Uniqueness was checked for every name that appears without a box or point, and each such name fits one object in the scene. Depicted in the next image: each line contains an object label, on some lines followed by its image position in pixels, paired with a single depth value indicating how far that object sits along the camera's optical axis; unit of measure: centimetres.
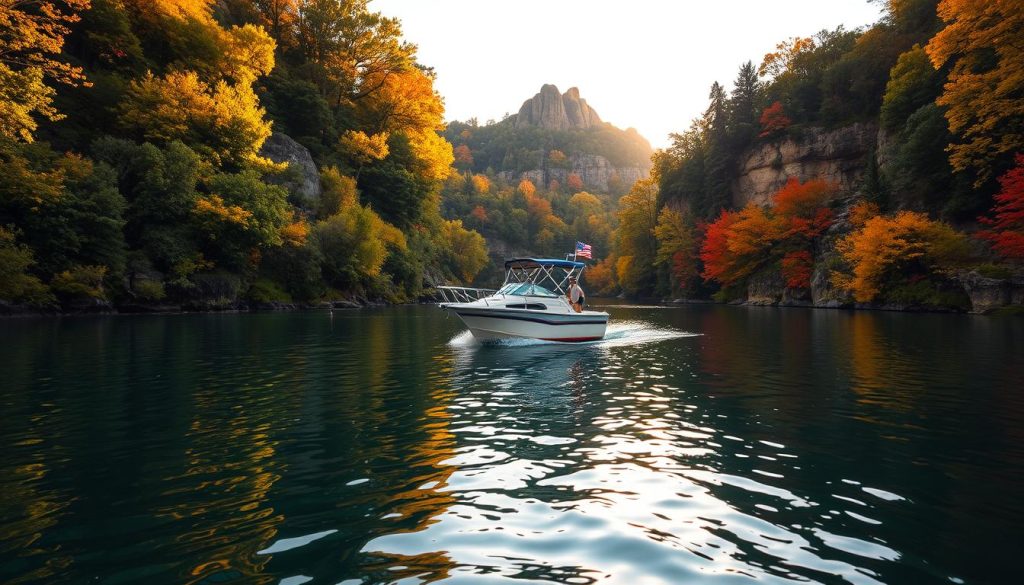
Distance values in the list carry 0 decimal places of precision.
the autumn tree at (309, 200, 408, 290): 4709
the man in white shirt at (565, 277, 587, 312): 2241
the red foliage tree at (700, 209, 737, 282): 6122
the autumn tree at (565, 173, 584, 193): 16788
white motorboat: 1955
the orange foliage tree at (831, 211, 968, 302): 3659
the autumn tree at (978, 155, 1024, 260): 3073
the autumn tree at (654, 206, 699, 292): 7206
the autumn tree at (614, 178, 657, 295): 8506
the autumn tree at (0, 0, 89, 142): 1789
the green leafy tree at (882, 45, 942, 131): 4381
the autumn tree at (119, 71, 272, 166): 3672
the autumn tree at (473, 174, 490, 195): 13638
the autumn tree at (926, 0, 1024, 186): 3212
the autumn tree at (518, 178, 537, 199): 14212
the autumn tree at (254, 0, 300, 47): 5817
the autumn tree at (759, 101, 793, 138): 6239
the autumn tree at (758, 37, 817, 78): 6922
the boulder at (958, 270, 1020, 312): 3244
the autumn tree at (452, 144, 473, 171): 17209
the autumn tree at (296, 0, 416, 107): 5472
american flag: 2211
